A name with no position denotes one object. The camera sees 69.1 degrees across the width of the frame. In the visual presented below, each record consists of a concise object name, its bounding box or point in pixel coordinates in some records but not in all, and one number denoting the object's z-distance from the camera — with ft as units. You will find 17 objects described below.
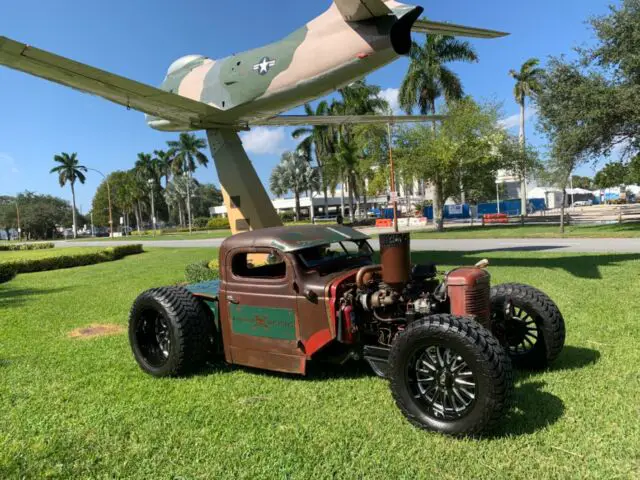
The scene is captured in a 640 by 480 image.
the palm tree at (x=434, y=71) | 119.14
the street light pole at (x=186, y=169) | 224.53
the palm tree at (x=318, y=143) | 153.07
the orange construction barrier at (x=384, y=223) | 133.59
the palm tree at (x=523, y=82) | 161.51
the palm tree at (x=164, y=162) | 249.55
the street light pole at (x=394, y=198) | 75.10
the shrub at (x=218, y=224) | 224.12
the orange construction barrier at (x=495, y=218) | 115.85
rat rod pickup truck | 11.19
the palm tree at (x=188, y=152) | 221.87
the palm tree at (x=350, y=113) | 133.49
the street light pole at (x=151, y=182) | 257.75
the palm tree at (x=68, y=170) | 250.57
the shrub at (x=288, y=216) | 241.22
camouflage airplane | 28.07
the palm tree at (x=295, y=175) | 229.25
